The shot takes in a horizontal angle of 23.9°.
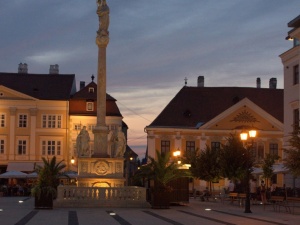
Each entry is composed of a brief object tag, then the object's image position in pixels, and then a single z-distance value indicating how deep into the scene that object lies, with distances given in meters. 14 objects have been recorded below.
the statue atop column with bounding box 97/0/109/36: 40.25
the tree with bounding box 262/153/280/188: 45.67
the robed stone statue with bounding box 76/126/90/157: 39.84
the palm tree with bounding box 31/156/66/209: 33.03
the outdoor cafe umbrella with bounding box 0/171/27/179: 57.66
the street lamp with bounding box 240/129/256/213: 31.53
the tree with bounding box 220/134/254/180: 41.72
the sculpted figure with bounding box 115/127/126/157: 39.72
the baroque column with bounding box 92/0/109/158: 39.19
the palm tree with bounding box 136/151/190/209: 34.66
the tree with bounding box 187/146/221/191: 48.47
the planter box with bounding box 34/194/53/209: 33.09
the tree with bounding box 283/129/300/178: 28.36
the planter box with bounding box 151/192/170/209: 34.59
